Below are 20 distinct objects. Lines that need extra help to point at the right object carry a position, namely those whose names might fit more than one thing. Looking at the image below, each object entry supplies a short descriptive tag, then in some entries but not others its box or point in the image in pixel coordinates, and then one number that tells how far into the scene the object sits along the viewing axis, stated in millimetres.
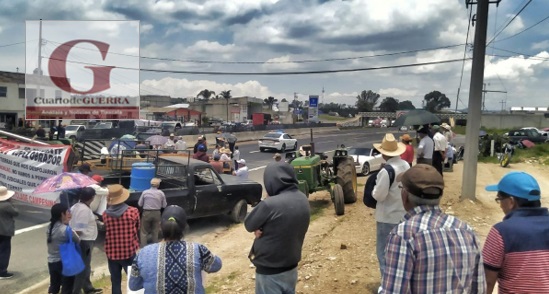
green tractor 10998
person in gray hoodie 3330
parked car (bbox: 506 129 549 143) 32753
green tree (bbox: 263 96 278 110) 125438
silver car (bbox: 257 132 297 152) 28703
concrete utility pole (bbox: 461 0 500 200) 10625
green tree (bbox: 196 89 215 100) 132550
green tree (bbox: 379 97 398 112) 144625
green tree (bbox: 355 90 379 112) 138812
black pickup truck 9071
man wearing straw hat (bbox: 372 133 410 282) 4621
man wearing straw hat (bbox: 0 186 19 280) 6688
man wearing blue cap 2684
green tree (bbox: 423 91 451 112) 146912
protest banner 7695
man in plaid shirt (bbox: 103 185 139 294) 5387
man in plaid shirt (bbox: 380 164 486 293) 2205
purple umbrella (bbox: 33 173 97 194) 6020
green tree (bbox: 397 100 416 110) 134338
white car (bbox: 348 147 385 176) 18891
